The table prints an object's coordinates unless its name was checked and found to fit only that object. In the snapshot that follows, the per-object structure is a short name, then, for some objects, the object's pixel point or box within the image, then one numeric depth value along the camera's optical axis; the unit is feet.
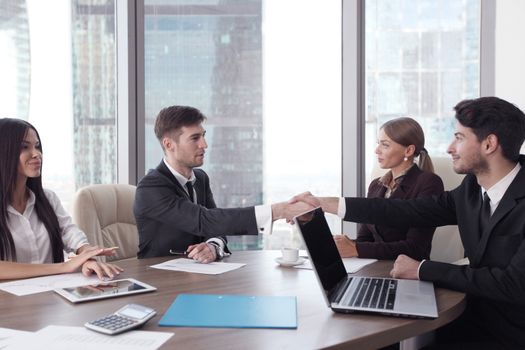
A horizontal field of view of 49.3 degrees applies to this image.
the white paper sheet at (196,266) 6.93
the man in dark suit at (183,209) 8.02
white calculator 4.35
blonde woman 7.93
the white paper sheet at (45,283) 5.87
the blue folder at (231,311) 4.62
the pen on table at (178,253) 8.20
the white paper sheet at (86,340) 4.03
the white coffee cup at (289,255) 7.34
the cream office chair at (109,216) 8.66
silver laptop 5.03
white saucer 7.24
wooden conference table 4.27
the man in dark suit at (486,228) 5.84
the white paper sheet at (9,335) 4.11
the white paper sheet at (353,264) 7.02
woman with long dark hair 7.48
